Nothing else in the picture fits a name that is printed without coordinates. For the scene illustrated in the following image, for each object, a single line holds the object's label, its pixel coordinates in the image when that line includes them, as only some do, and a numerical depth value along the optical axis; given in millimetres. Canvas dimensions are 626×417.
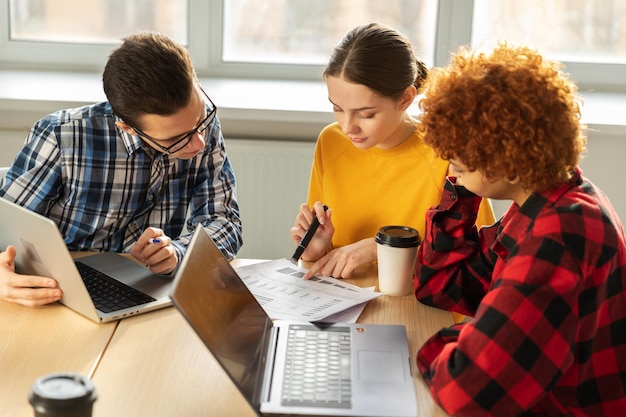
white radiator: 2736
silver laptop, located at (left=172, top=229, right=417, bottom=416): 1104
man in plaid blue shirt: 1617
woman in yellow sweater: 1721
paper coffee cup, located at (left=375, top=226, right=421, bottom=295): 1518
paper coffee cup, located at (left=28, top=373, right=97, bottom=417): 854
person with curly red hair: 1072
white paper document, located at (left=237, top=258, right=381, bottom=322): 1431
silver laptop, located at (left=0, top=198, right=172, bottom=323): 1348
